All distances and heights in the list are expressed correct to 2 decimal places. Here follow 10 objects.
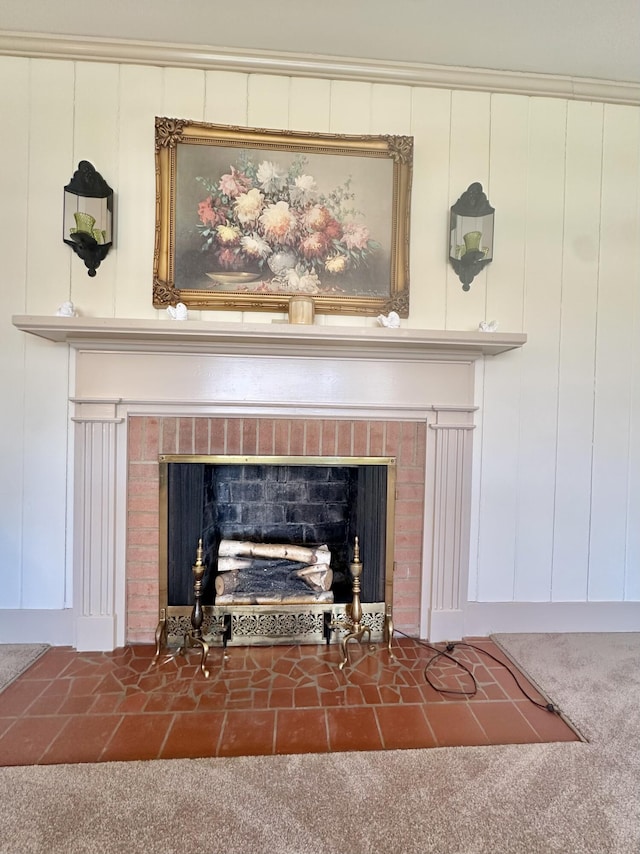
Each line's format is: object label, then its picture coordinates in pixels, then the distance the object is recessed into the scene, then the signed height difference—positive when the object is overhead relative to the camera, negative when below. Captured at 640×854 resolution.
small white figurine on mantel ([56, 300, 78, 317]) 1.69 +0.40
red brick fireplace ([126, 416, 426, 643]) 1.83 -0.19
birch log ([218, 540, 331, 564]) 1.92 -0.66
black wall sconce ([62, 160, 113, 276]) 1.73 +0.83
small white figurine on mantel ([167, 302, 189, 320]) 1.71 +0.40
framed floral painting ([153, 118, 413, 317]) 1.84 +0.88
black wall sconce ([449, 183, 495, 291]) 1.85 +0.84
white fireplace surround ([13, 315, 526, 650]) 1.77 +0.05
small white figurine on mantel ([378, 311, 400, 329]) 1.78 +0.41
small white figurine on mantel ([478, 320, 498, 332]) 1.87 +0.42
